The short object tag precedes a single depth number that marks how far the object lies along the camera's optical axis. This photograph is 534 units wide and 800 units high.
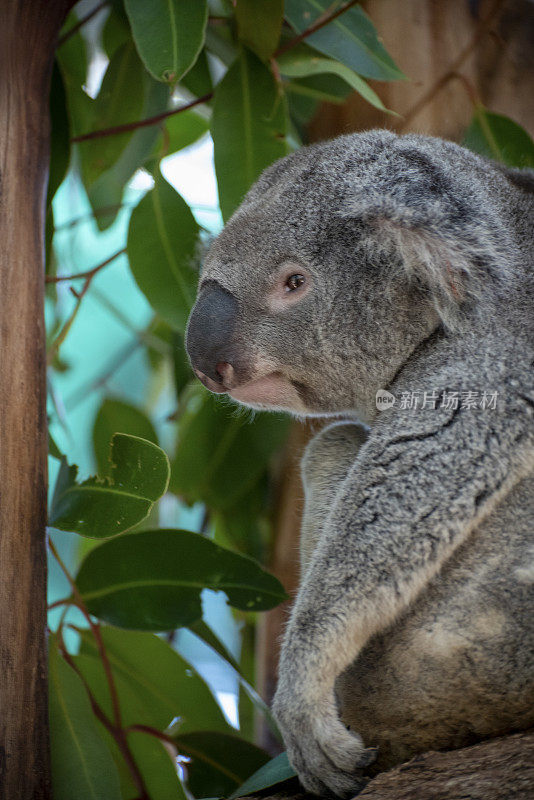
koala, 3.10
